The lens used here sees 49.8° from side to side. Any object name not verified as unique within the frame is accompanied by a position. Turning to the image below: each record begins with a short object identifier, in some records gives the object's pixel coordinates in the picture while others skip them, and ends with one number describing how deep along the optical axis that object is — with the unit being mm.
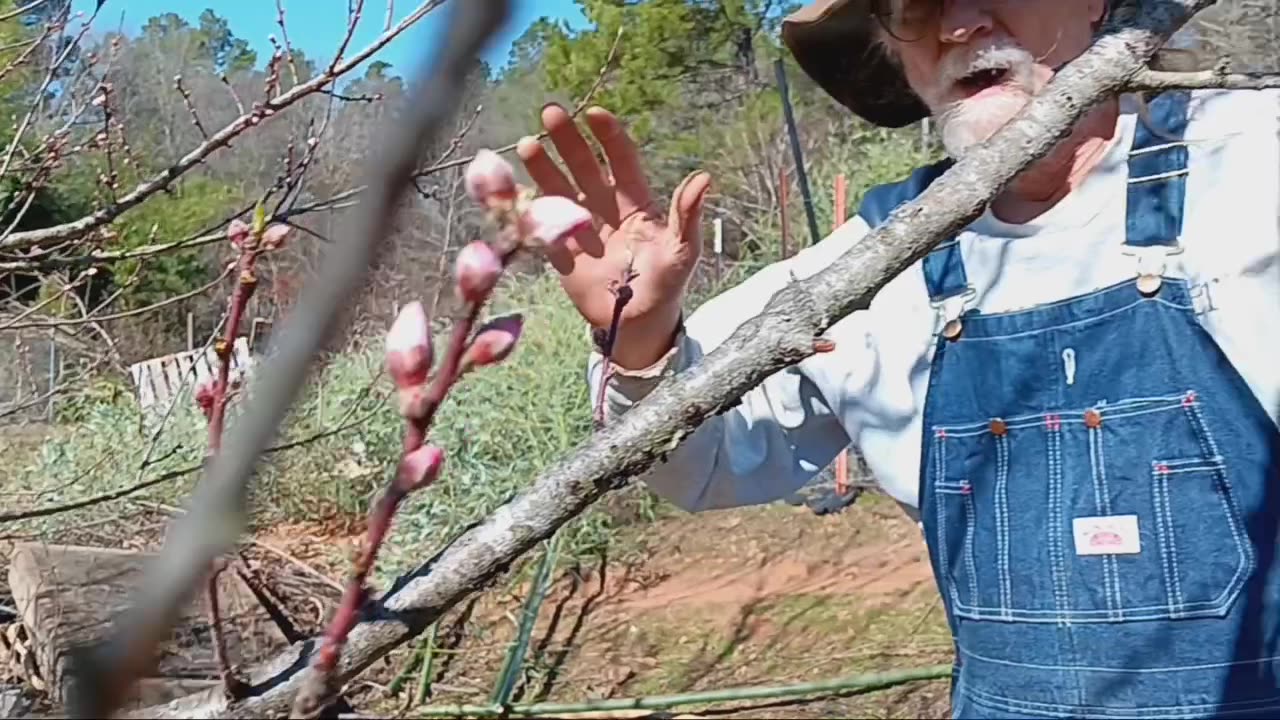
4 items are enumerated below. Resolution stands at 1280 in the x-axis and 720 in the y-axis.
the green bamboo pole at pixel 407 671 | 3920
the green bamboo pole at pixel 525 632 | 3787
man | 1151
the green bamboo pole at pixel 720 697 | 3275
